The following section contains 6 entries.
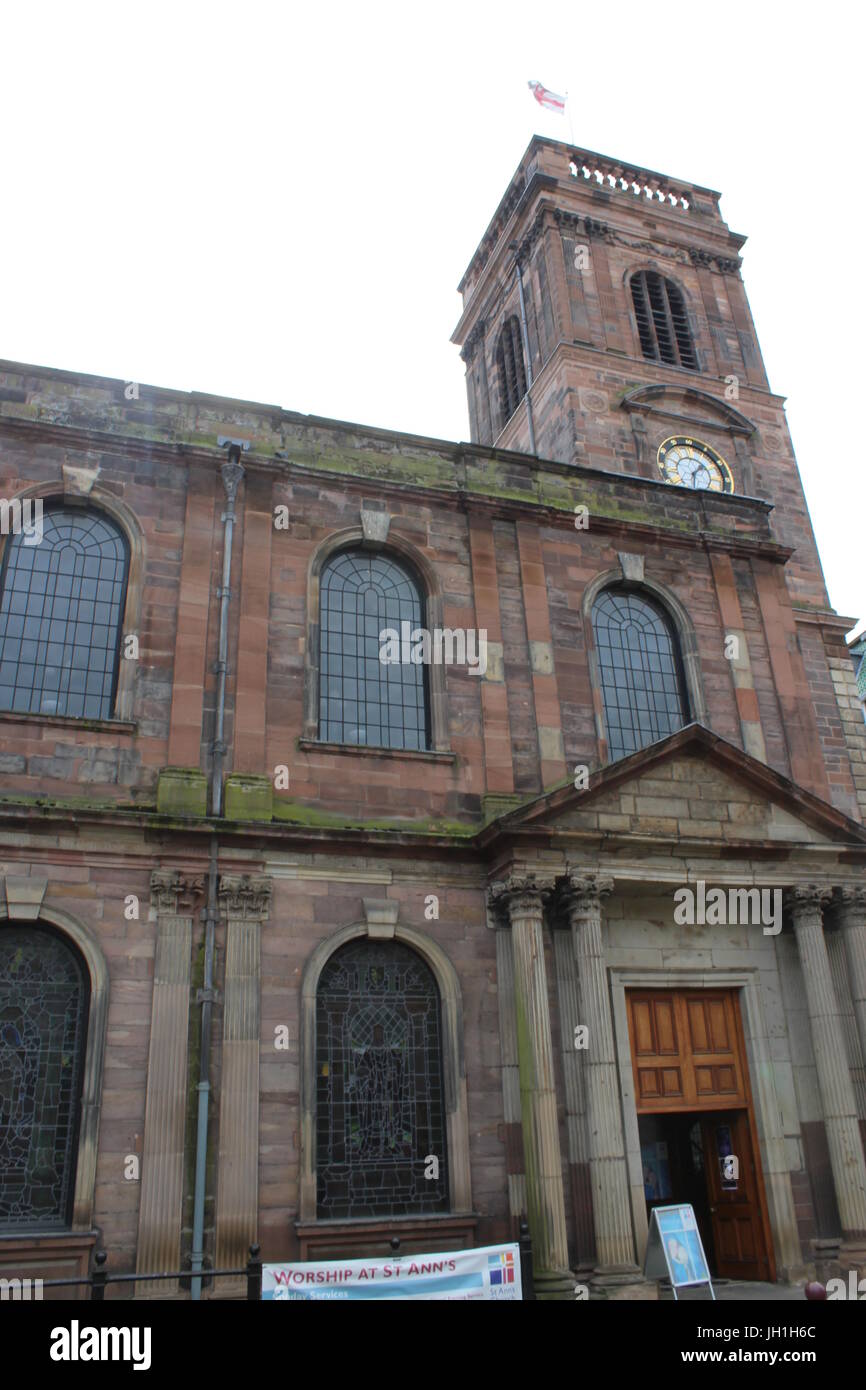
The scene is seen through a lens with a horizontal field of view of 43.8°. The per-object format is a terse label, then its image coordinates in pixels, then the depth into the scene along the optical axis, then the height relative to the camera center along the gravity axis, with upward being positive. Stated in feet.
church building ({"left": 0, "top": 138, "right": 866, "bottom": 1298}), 43.57 +14.93
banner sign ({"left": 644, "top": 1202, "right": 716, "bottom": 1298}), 40.11 -1.17
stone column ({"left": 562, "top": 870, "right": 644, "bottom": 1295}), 43.01 +4.44
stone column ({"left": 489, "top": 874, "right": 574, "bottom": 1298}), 42.65 +5.06
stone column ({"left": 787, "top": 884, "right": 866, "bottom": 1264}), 47.75 +5.77
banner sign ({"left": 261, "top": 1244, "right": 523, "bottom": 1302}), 30.76 -1.35
